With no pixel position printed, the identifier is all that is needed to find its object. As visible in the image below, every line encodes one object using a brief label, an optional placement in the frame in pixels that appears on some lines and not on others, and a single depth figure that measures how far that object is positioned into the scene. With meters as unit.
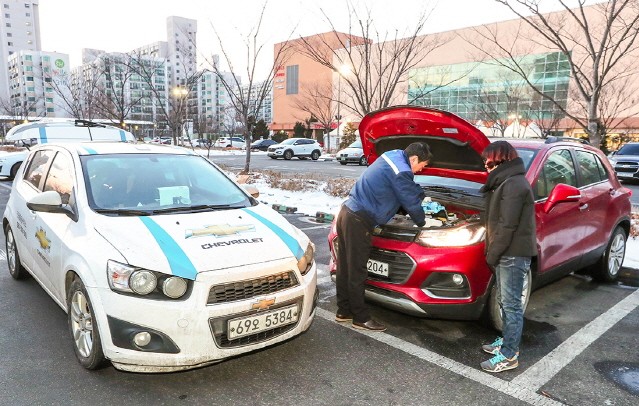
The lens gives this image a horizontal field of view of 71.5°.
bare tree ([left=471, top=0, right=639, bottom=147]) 7.39
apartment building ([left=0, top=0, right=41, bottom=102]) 114.88
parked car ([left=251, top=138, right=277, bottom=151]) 46.62
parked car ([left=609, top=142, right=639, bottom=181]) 16.97
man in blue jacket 3.44
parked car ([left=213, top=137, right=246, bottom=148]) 50.09
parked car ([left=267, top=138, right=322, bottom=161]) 31.32
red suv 3.40
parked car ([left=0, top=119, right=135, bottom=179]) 13.51
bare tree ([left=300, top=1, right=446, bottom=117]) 10.27
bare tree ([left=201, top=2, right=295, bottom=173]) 14.91
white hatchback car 2.63
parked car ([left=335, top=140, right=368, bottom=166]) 26.55
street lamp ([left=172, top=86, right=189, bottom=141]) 23.59
